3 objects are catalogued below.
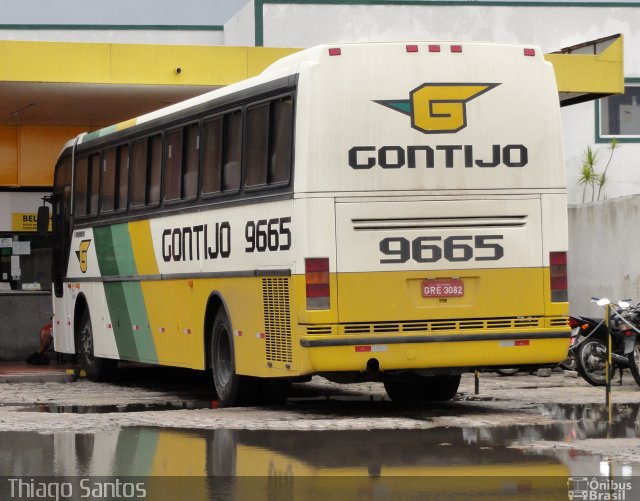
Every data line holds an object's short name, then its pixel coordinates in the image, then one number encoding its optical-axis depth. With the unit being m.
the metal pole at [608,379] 15.21
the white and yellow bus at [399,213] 14.65
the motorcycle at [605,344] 18.78
